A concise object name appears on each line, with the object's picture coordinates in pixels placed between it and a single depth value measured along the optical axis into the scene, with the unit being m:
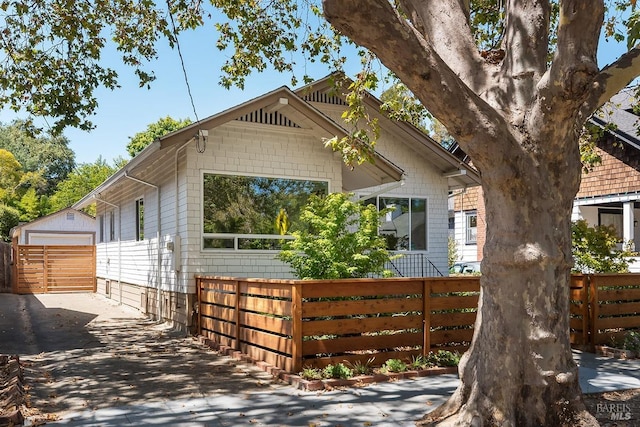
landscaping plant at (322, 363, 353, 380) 7.23
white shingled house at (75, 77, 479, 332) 11.18
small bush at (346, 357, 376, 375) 7.46
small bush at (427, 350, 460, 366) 8.17
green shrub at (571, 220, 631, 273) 11.62
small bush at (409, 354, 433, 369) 7.95
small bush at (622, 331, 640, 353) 9.14
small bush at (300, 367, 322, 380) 7.13
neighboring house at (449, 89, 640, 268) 18.73
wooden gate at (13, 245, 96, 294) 22.81
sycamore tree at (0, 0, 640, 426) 4.77
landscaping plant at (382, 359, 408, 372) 7.62
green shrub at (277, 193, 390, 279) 8.49
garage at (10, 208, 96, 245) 28.30
